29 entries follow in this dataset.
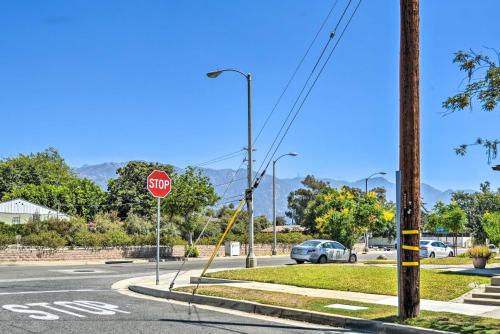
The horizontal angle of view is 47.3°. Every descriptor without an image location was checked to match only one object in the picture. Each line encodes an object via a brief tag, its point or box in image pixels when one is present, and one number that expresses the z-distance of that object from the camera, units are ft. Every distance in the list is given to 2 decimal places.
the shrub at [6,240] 108.27
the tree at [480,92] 33.22
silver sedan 97.14
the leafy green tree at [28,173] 252.93
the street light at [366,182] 181.99
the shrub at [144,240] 134.82
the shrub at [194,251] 133.39
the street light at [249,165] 75.15
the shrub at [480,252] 63.21
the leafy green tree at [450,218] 125.18
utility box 152.76
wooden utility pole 33.14
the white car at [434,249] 123.44
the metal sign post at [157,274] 55.94
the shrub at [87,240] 122.62
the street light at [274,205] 149.36
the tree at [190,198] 128.98
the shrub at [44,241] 114.73
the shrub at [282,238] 180.96
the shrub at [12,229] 128.47
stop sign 53.62
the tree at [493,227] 73.56
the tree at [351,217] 112.88
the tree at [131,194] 233.10
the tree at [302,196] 348.18
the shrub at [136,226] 160.42
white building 167.02
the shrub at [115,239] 127.34
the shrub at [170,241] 138.72
